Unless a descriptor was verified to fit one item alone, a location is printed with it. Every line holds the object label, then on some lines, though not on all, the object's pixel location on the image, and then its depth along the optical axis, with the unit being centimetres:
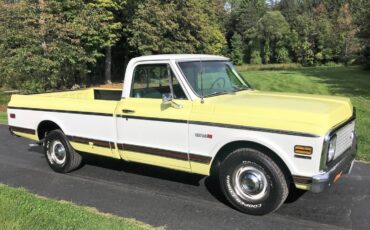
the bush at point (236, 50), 7188
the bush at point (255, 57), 7431
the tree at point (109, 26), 3034
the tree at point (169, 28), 3362
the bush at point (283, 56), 7275
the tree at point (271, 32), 7588
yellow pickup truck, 506
